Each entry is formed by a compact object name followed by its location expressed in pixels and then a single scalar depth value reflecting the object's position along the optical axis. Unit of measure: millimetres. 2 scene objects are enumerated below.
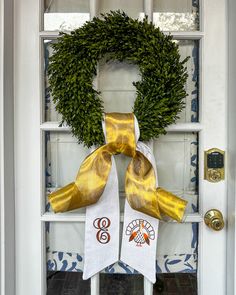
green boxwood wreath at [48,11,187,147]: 1174
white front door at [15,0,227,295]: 1285
